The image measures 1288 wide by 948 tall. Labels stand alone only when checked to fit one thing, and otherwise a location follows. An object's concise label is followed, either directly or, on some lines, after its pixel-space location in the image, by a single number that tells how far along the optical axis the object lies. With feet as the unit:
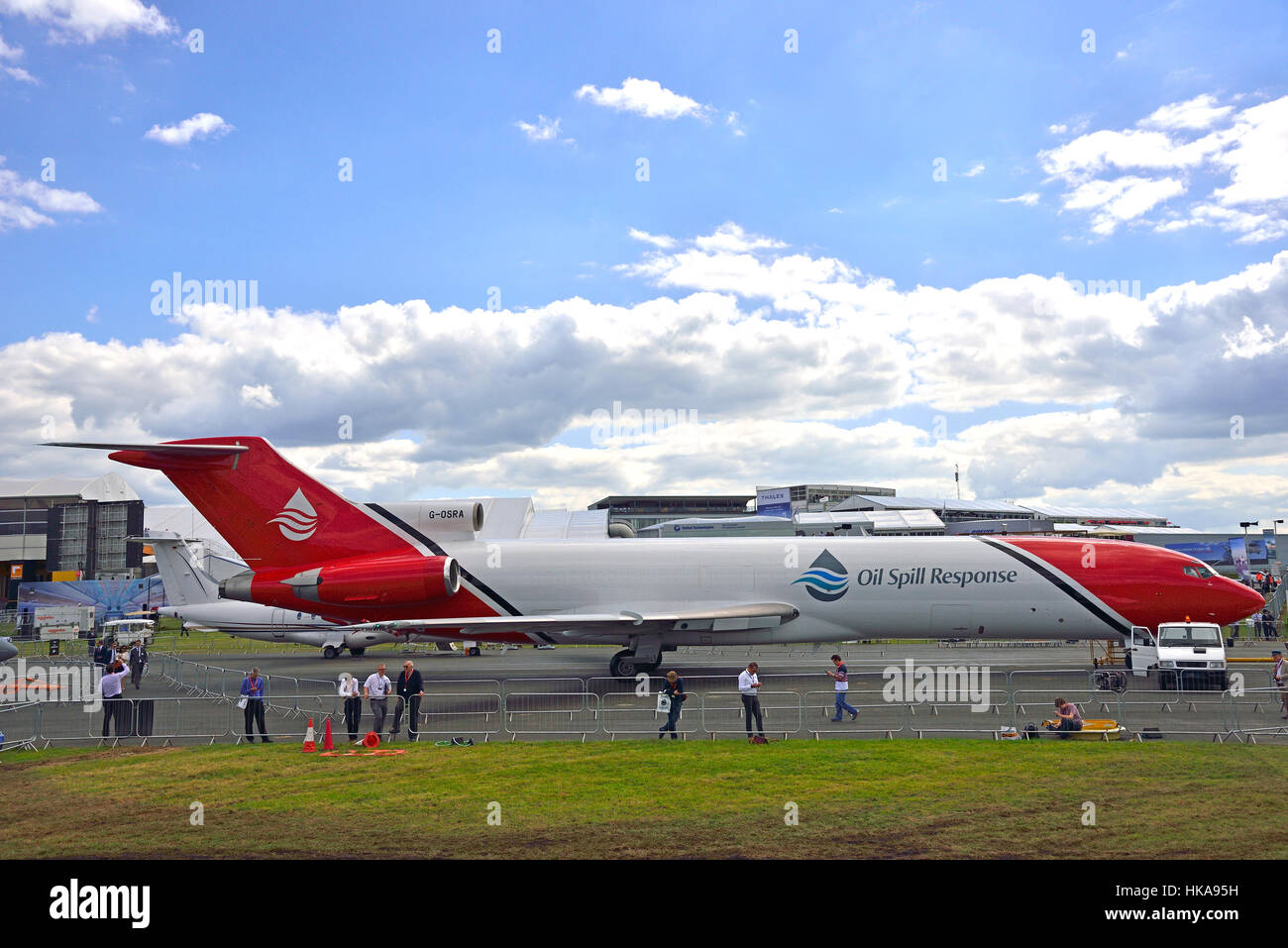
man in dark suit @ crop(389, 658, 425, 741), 58.39
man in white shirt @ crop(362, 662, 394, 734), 58.39
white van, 72.49
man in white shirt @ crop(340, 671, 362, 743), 58.75
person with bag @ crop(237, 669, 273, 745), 59.06
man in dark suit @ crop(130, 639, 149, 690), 92.51
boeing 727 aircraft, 85.30
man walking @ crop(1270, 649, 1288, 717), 63.52
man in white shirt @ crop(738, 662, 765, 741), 55.72
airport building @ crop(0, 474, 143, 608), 250.98
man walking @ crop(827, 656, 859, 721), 61.36
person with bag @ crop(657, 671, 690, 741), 56.03
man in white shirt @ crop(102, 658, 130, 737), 59.52
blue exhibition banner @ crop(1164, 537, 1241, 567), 208.84
